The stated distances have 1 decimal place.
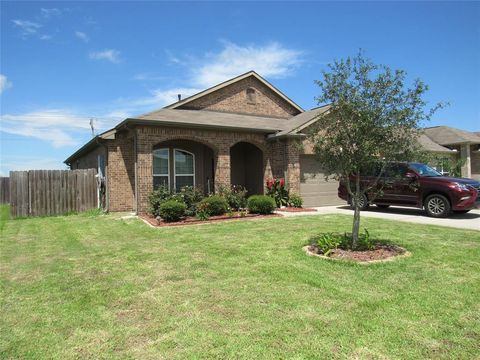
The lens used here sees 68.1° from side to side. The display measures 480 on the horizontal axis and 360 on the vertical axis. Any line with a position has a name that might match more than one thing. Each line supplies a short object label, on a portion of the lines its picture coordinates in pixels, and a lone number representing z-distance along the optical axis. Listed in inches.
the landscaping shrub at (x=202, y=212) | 463.8
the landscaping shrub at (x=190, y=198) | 485.1
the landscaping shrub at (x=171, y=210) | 442.0
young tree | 256.5
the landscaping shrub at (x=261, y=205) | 506.2
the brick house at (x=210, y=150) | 532.1
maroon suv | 456.1
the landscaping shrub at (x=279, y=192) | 610.9
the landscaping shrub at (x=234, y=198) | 526.0
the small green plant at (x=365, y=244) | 278.2
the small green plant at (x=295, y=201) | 600.4
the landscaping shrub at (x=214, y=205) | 481.8
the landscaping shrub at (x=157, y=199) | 480.7
